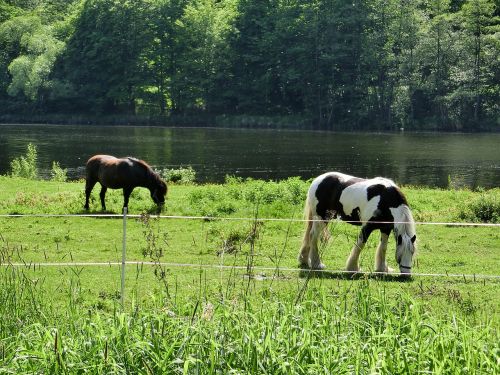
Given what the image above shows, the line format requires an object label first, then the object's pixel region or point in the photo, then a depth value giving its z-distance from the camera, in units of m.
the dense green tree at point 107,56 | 104.88
